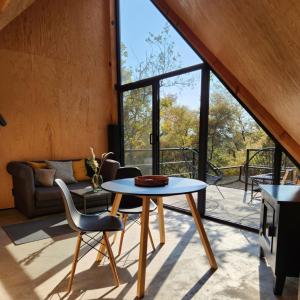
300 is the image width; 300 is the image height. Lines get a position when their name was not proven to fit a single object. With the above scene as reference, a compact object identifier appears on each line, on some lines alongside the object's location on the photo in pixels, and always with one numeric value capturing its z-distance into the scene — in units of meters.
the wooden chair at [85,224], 1.90
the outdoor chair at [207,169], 3.62
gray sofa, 3.54
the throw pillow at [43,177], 3.81
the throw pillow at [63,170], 4.11
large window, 3.28
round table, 1.93
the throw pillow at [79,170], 4.43
